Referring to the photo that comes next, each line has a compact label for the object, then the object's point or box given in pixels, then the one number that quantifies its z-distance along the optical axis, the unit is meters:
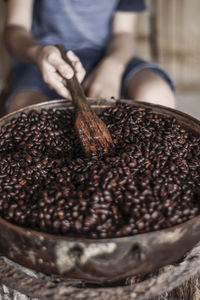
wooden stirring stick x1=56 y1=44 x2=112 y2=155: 1.30
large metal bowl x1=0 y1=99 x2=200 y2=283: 0.91
